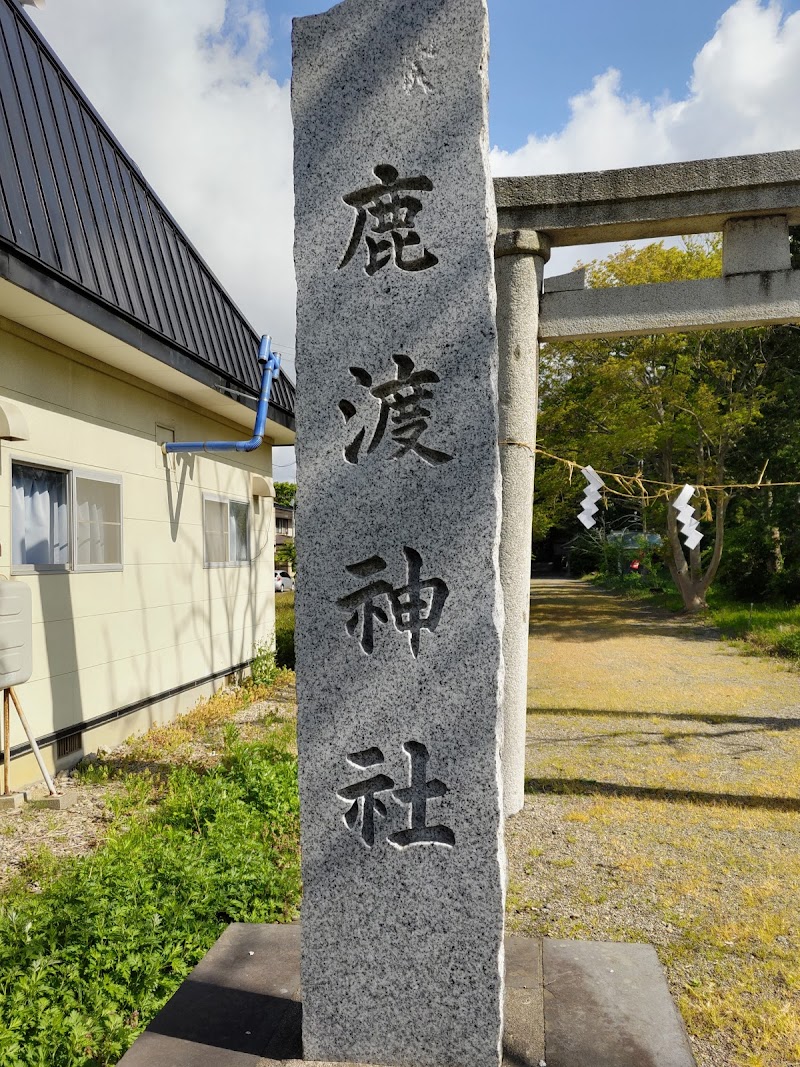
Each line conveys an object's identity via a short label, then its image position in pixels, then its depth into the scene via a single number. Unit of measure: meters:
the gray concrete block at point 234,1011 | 2.94
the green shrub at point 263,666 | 12.05
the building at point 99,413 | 6.29
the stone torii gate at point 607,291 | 5.78
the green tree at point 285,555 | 31.29
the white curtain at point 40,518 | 6.67
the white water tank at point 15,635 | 5.84
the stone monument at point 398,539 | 2.82
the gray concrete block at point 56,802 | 6.18
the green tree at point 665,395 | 18.38
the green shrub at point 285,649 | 13.99
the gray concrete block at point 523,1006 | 2.92
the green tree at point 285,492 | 47.45
